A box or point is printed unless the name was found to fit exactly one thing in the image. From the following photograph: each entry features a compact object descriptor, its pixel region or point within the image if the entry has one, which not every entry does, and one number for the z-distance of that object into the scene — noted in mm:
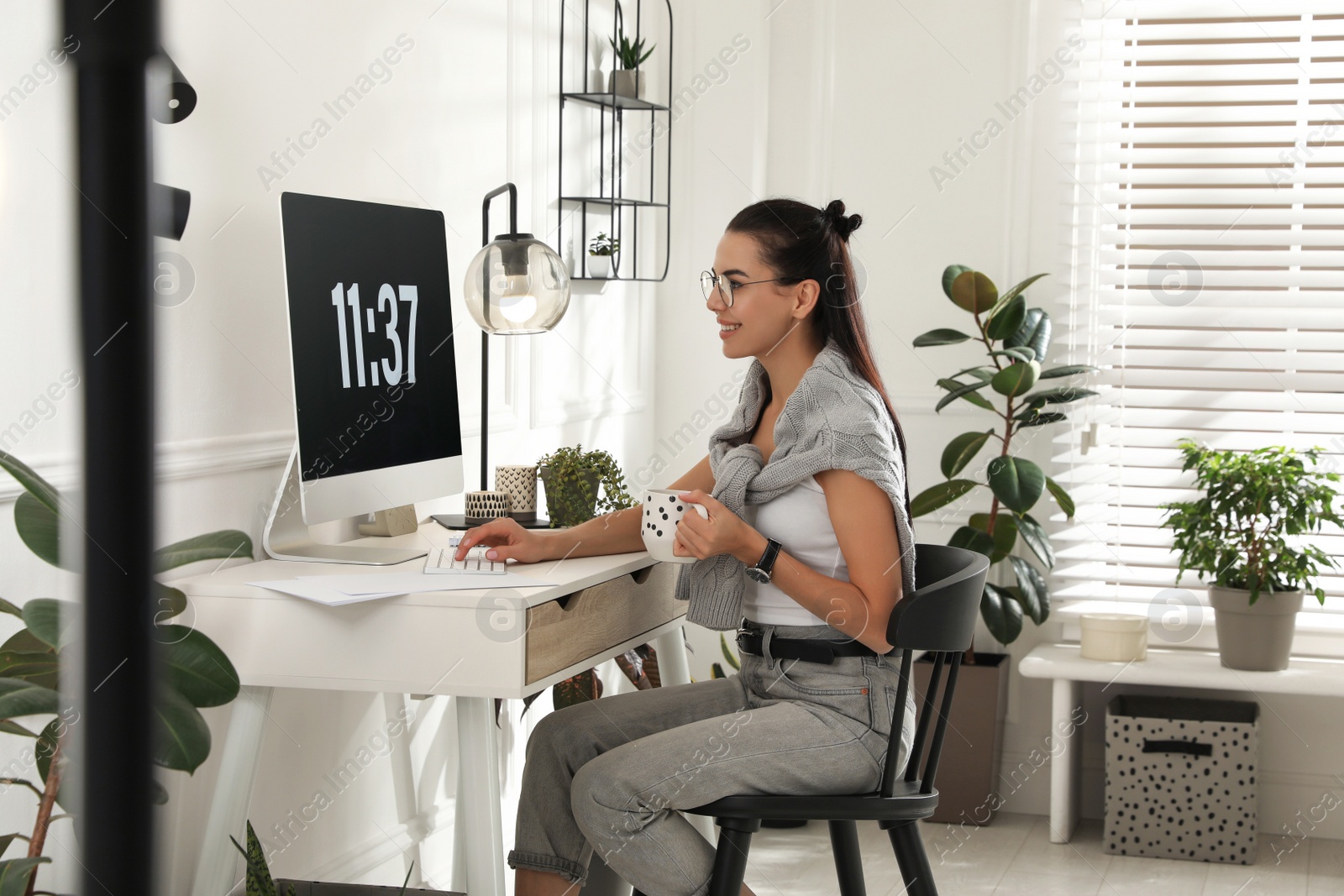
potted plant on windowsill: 3039
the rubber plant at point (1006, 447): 3148
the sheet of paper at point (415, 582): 1563
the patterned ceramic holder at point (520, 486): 2160
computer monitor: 1709
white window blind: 3305
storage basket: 3047
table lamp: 2082
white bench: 3074
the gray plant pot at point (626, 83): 3061
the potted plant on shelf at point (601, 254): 3102
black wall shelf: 3021
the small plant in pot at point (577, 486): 2123
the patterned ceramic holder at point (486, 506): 2111
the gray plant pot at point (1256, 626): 3074
